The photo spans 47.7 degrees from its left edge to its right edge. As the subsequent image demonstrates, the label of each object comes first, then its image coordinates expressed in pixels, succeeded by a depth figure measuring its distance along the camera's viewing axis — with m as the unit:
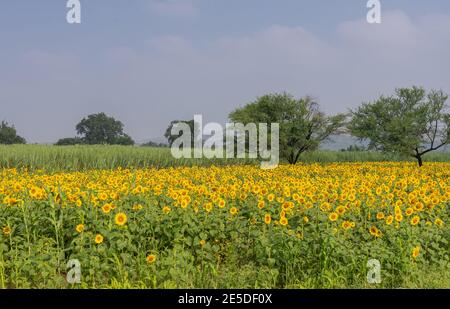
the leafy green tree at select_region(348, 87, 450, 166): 25.66
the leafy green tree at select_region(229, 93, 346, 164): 26.64
